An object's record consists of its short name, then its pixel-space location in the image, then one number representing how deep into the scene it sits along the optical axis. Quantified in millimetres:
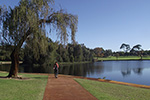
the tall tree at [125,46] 130375
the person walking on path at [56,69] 12891
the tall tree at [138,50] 112500
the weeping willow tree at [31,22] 10273
